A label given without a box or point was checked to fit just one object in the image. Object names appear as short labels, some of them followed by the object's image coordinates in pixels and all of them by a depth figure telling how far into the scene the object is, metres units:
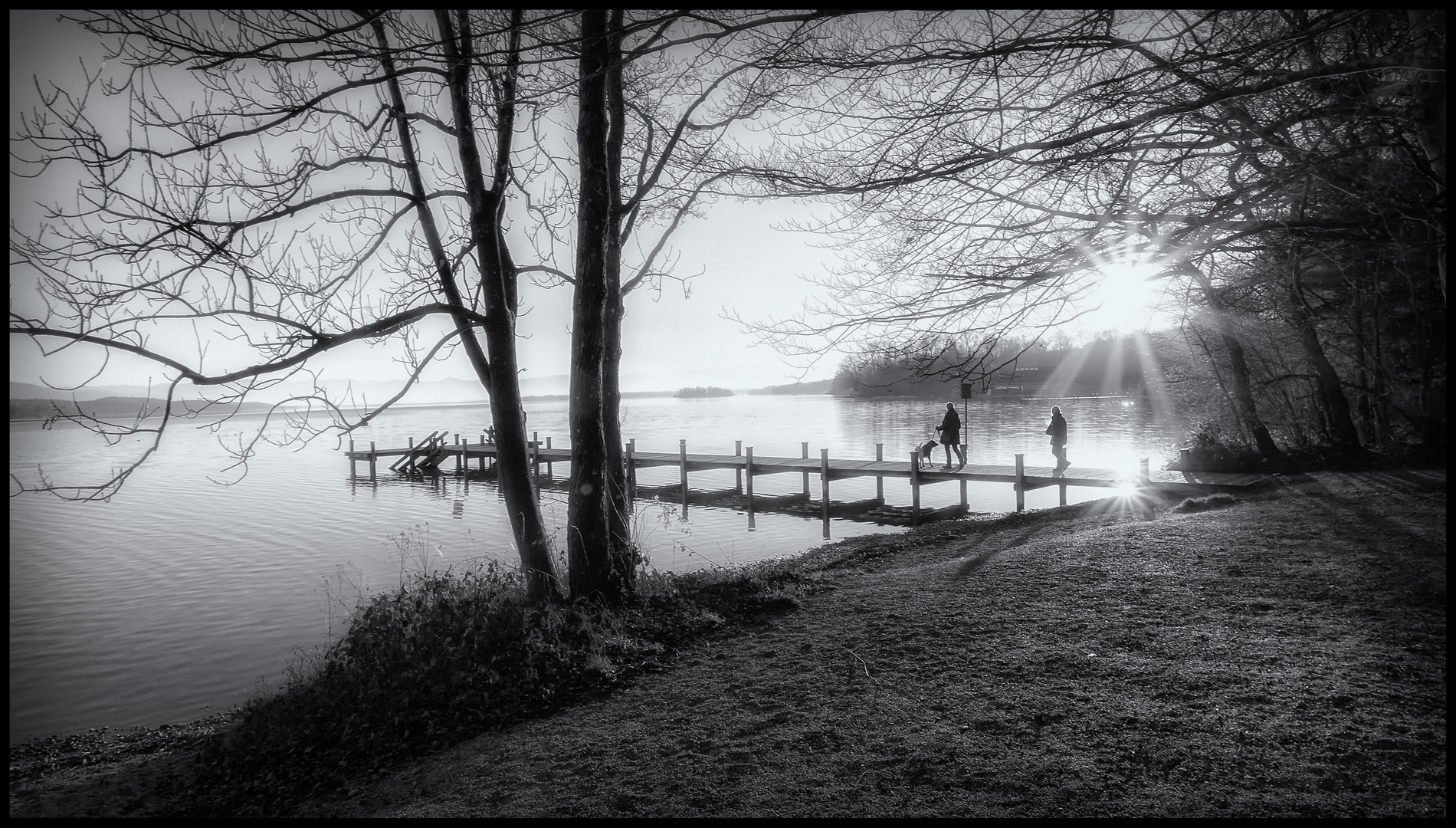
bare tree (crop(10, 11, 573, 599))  4.68
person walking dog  21.50
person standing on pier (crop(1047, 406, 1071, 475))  19.98
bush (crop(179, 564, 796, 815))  5.14
